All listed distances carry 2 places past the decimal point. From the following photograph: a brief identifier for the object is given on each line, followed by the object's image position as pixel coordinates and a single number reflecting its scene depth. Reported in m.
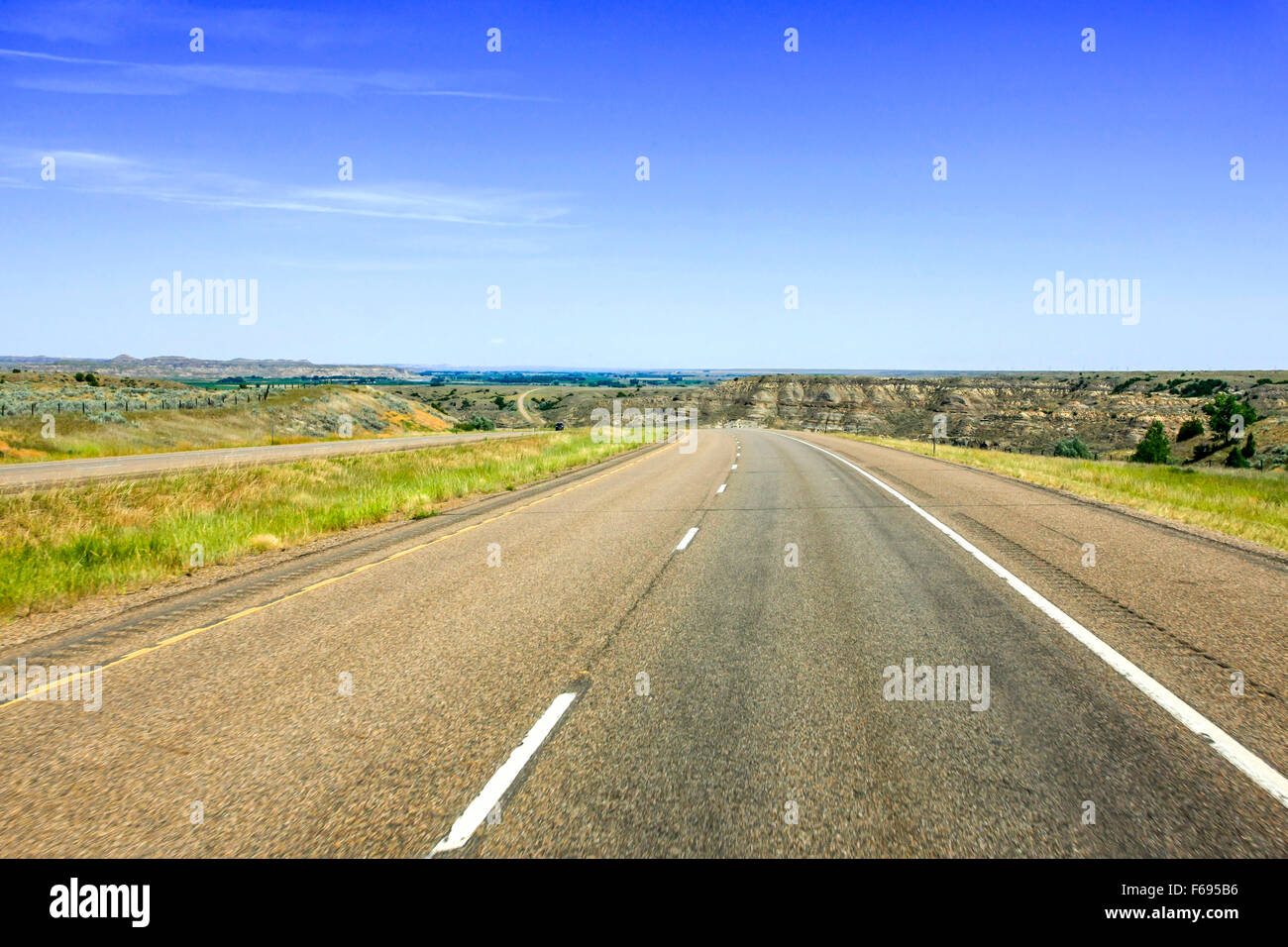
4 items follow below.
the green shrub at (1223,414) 58.97
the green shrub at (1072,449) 55.14
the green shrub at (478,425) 67.41
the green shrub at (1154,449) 52.00
